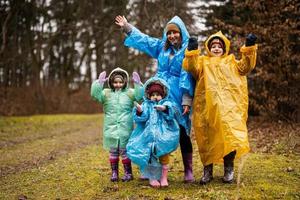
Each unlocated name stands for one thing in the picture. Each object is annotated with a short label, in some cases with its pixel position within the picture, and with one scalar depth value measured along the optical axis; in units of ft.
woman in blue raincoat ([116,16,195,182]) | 18.76
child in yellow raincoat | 17.47
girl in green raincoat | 19.88
